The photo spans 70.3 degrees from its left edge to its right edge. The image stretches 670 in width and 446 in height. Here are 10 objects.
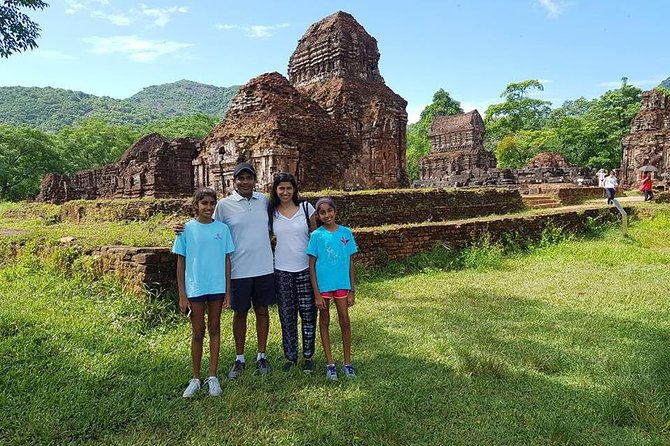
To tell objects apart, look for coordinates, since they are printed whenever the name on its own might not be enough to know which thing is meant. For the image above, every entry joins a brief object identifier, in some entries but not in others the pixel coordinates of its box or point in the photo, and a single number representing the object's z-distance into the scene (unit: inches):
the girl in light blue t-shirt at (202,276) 132.6
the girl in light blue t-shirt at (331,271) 140.9
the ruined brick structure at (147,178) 613.3
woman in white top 144.3
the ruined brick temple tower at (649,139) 985.5
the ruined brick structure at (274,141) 471.2
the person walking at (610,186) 553.6
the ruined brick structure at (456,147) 1320.1
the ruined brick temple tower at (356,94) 604.4
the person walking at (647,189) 587.3
